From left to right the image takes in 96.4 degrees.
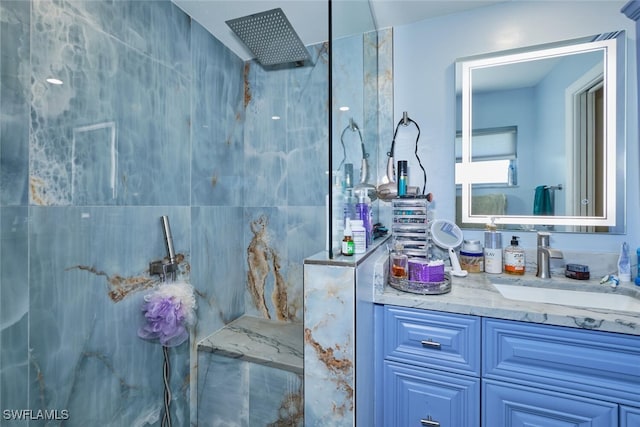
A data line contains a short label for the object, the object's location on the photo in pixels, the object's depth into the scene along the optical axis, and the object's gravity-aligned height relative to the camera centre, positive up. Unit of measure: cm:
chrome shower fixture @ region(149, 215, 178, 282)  120 -21
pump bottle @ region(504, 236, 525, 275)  132 -21
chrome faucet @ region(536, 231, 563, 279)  127 -18
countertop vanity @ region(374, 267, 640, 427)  84 -48
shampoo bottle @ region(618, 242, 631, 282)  120 -21
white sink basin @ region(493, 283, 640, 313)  112 -34
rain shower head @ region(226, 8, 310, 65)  131 +91
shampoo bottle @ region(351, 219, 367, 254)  101 -8
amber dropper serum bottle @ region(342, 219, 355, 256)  96 -10
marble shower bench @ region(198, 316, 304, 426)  120 -74
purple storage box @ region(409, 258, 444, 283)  110 -22
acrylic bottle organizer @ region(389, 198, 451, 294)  110 -18
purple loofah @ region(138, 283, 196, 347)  110 -39
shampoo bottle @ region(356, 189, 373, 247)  112 +0
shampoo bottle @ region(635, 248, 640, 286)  115 -23
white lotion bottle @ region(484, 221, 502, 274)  136 -18
